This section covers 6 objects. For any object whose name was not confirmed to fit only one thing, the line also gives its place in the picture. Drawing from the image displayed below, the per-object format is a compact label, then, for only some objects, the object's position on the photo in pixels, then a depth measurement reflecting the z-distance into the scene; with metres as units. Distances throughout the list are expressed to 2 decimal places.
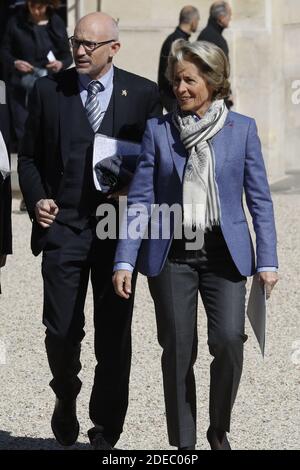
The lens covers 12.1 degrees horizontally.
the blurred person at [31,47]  12.50
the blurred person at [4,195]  6.40
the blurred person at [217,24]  13.70
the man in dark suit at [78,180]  5.84
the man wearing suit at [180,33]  13.23
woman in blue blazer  5.46
